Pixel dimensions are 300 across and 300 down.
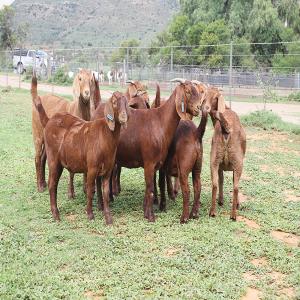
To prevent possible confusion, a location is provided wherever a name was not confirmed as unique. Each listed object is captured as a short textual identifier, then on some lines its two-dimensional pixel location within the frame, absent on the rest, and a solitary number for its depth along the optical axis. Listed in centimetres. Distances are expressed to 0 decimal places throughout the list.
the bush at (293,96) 1882
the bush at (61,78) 2417
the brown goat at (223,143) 517
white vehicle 2521
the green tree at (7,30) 3876
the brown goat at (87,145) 483
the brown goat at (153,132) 503
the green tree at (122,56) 2489
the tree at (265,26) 2590
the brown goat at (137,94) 621
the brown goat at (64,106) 598
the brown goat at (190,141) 515
